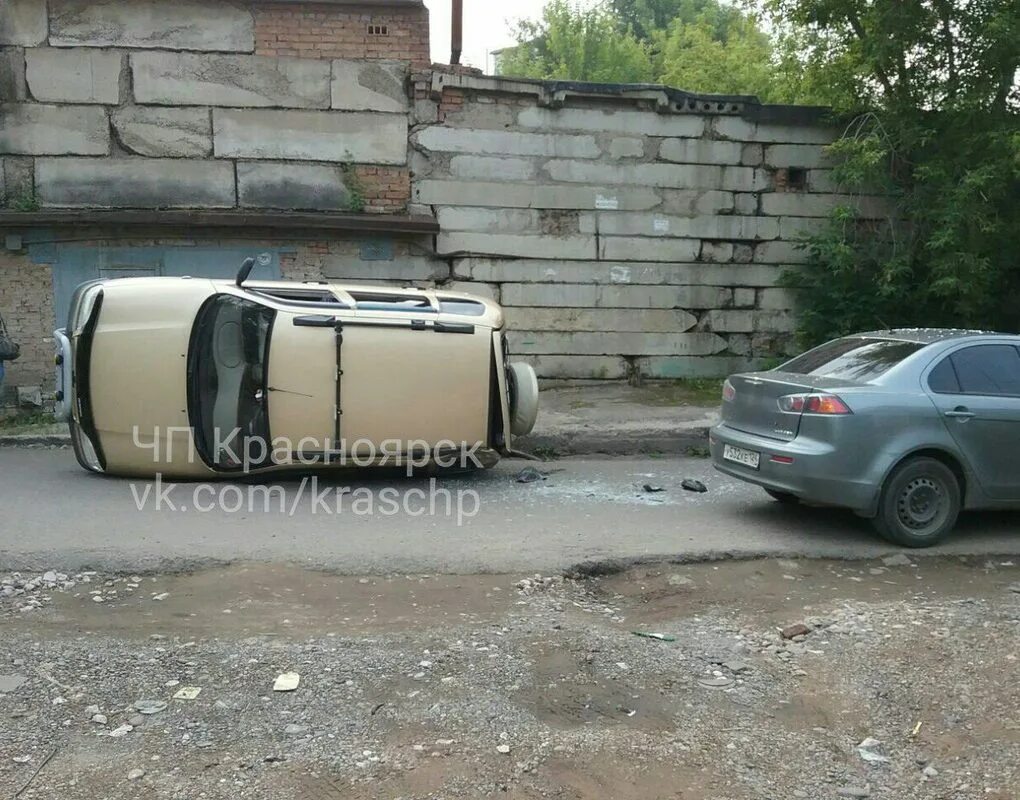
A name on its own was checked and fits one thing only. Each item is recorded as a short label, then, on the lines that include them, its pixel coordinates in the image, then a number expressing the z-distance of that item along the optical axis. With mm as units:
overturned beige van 7383
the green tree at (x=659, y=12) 34875
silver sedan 6211
